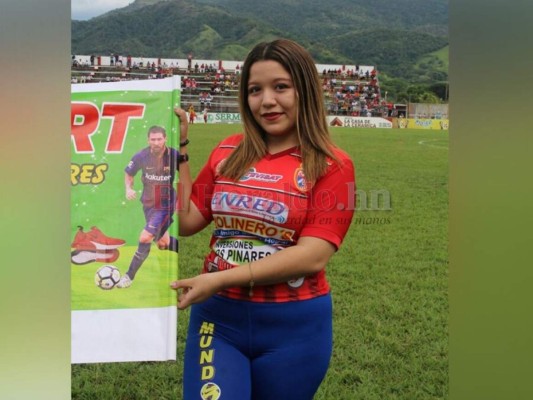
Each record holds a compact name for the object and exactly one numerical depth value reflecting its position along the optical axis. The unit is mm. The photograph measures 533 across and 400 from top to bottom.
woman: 1168
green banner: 1393
